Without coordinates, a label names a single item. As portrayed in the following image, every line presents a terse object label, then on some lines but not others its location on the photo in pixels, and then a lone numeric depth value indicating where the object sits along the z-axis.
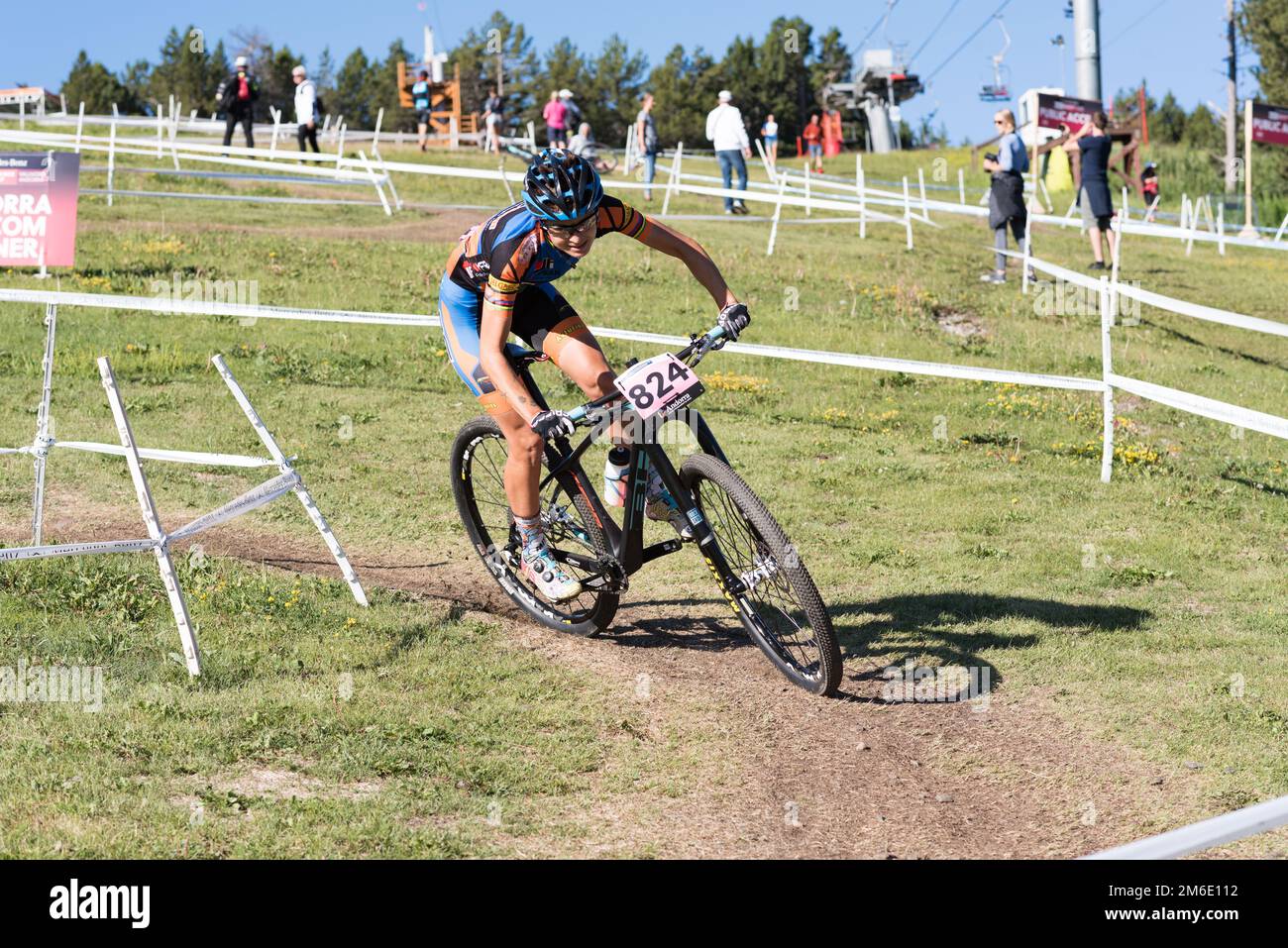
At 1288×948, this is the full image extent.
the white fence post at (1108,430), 10.70
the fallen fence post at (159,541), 6.24
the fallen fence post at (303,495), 7.02
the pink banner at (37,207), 15.38
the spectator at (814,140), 43.66
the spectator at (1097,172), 19.33
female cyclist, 6.05
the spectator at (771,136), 37.41
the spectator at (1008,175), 18.80
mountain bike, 5.99
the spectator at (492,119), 40.00
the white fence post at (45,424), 7.59
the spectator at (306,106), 28.80
